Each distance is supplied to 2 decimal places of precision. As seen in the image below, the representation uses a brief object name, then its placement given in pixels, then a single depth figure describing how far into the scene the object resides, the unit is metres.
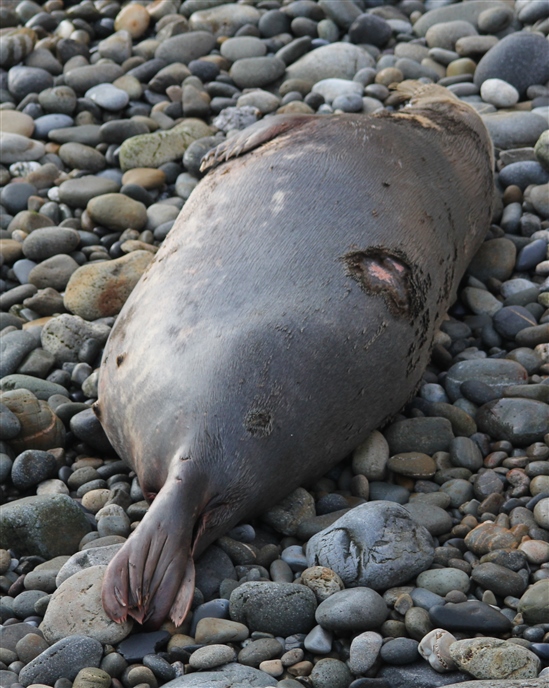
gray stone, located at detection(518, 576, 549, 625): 5.68
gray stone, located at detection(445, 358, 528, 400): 8.21
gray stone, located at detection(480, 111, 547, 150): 11.54
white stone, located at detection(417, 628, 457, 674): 5.28
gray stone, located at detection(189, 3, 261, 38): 14.27
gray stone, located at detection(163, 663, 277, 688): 5.20
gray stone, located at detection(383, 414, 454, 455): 7.62
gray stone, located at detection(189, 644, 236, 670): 5.47
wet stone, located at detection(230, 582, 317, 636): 5.76
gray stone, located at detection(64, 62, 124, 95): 13.02
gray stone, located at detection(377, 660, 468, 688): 5.24
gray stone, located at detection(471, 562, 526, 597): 5.99
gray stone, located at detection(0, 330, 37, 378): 8.55
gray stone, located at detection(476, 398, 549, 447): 7.57
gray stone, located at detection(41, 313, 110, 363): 8.84
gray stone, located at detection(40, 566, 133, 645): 5.69
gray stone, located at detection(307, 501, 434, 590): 6.05
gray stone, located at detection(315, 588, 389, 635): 5.66
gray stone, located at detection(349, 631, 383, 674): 5.41
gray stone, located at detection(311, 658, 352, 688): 5.32
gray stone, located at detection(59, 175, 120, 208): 10.94
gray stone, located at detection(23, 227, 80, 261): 10.16
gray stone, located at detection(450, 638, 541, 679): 5.09
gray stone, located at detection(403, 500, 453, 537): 6.71
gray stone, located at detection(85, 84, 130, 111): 12.62
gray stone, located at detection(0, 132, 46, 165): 11.80
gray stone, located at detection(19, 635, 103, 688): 5.39
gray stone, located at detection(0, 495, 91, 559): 6.59
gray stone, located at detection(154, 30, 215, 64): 13.69
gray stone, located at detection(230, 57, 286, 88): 13.05
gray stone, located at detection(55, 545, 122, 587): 6.16
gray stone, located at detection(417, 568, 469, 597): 6.01
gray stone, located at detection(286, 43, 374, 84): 13.12
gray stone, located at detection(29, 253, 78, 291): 9.91
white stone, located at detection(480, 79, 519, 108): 12.32
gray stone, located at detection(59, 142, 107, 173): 11.65
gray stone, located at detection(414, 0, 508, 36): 14.07
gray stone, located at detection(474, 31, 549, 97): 12.49
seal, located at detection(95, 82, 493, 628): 6.31
